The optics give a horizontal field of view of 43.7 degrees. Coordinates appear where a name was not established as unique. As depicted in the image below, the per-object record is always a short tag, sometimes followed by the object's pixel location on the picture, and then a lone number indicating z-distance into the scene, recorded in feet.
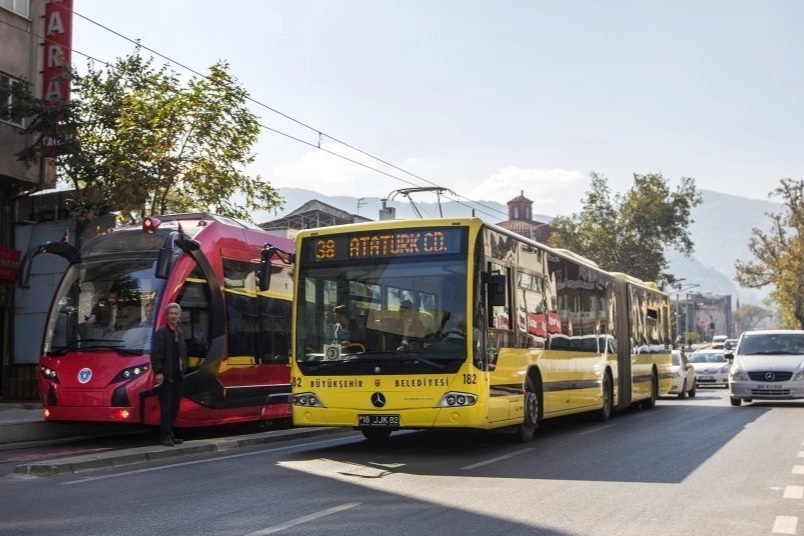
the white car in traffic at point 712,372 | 122.52
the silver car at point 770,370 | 74.84
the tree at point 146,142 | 72.49
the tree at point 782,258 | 198.59
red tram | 45.06
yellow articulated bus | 38.83
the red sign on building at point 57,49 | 82.33
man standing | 42.83
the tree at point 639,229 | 251.19
